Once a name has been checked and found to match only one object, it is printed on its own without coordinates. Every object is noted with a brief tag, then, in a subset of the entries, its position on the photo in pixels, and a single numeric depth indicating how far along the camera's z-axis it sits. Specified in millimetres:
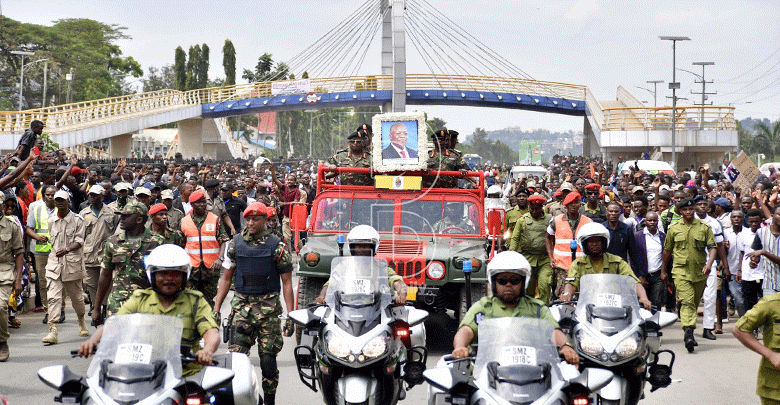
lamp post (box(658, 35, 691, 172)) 40812
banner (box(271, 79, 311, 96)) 66812
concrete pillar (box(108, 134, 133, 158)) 54906
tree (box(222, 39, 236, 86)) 84450
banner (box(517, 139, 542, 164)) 85831
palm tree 89688
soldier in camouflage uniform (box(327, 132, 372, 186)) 13630
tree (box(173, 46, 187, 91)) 82688
